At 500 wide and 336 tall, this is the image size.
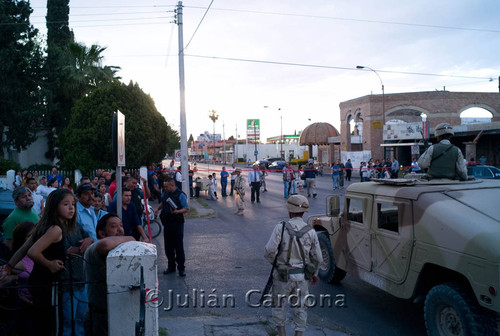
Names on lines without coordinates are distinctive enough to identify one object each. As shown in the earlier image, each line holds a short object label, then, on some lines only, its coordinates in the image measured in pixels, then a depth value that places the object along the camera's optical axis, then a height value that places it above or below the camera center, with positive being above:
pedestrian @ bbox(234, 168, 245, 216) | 15.58 -1.49
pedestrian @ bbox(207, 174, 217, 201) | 21.14 -1.82
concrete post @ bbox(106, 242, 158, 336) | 2.97 -0.92
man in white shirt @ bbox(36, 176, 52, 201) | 10.93 -0.87
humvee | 3.92 -1.04
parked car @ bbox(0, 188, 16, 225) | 8.04 -0.93
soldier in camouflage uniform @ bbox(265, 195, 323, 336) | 4.42 -1.23
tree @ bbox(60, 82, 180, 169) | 22.03 +1.53
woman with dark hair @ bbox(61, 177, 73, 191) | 12.63 -0.77
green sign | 75.69 +5.12
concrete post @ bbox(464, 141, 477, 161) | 30.26 +0.08
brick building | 43.12 +4.40
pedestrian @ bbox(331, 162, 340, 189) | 24.58 -1.37
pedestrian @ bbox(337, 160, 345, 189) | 24.83 -1.40
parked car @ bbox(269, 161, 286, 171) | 52.62 -1.45
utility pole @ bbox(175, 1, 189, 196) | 16.50 +2.29
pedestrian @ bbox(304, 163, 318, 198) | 20.08 -1.25
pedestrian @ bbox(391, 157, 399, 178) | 25.87 -1.04
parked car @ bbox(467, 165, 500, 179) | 15.72 -0.79
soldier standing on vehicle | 5.77 -0.15
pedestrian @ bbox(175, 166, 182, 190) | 19.82 -1.09
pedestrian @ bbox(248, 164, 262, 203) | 19.14 -1.24
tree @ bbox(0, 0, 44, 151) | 24.27 +4.95
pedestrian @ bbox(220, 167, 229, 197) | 22.41 -1.44
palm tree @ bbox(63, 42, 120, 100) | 26.94 +5.63
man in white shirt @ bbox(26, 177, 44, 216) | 8.75 -0.93
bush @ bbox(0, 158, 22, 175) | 20.92 -0.43
